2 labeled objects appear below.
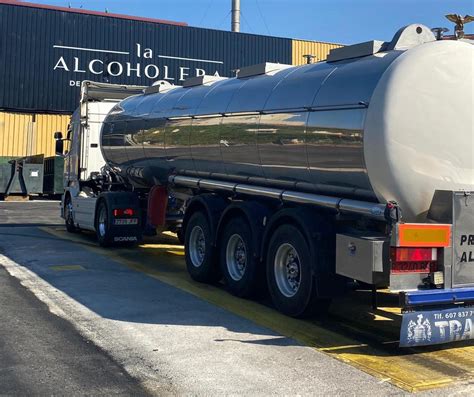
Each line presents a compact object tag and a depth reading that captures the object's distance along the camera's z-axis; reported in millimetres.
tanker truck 5895
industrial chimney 42875
